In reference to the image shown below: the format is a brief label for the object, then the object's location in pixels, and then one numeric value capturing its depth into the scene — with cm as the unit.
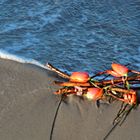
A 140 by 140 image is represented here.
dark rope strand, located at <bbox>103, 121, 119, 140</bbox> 415
